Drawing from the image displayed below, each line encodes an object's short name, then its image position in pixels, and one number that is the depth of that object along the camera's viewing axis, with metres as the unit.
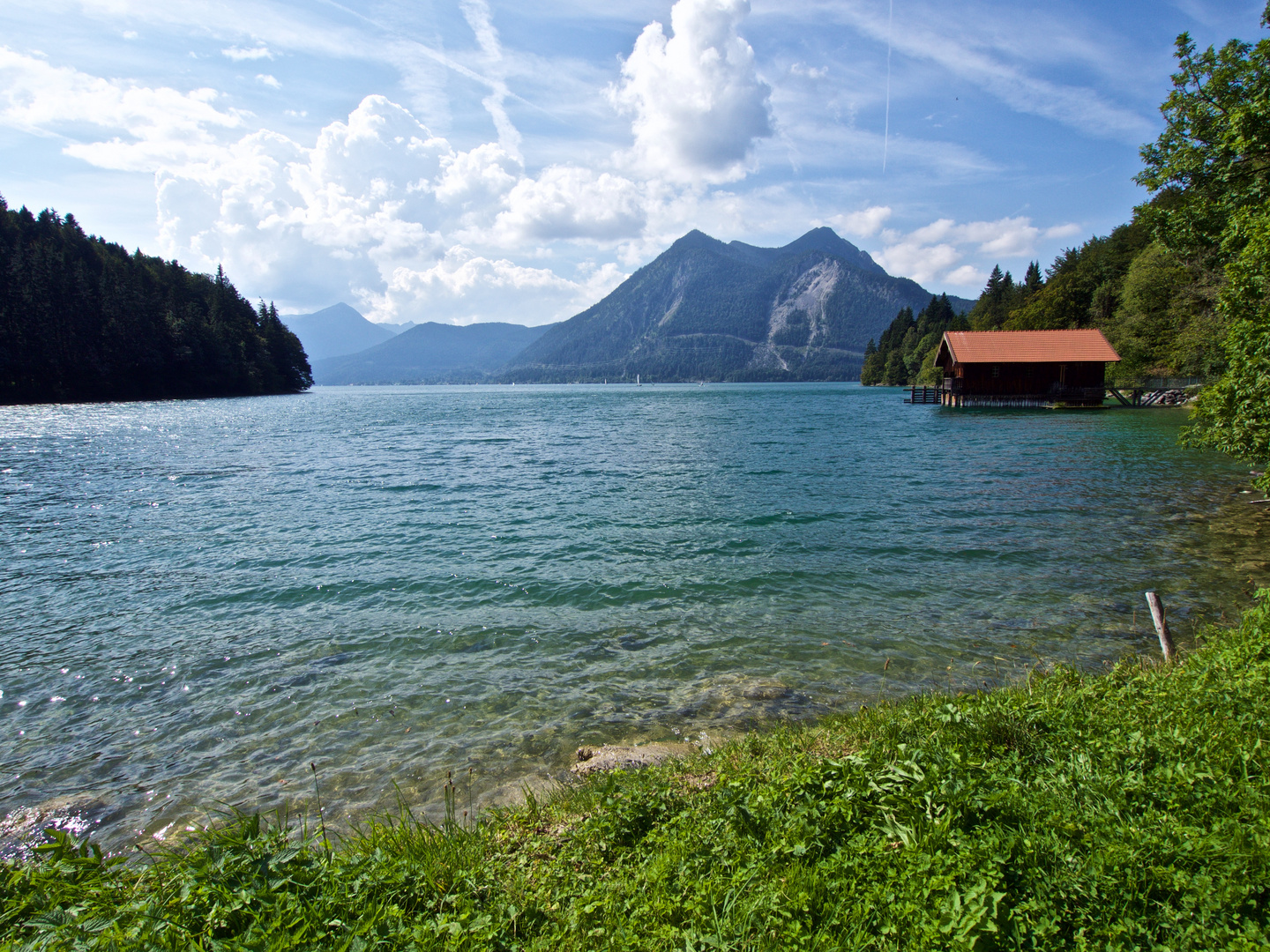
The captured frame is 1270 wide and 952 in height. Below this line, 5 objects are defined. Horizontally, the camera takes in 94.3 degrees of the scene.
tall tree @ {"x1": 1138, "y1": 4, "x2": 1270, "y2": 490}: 14.66
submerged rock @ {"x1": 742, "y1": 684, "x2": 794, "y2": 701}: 9.04
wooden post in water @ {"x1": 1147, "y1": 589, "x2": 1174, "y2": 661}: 8.39
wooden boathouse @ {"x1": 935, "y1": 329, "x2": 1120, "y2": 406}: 61.78
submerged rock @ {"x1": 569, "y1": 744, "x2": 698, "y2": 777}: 7.01
